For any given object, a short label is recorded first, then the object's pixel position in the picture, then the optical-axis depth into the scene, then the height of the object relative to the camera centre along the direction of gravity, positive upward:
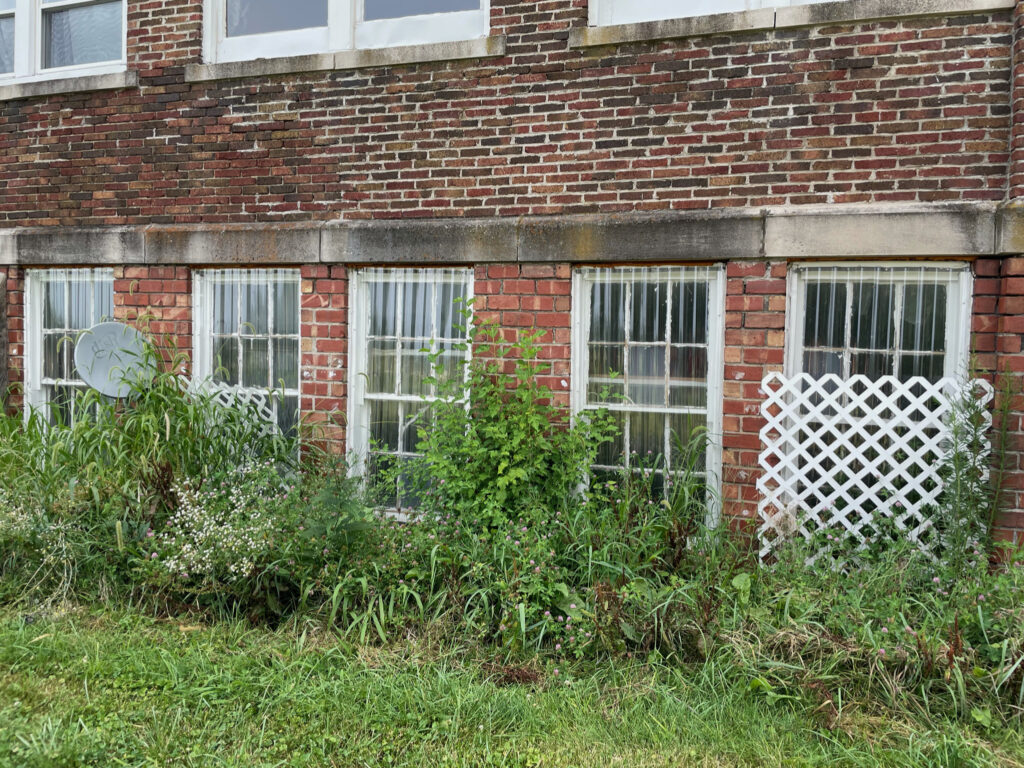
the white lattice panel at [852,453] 4.92 -0.69
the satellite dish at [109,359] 6.23 -0.22
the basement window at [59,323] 6.96 +0.06
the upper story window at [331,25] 6.00 +2.35
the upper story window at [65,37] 6.96 +2.53
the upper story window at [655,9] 5.42 +2.23
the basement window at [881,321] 5.07 +0.14
